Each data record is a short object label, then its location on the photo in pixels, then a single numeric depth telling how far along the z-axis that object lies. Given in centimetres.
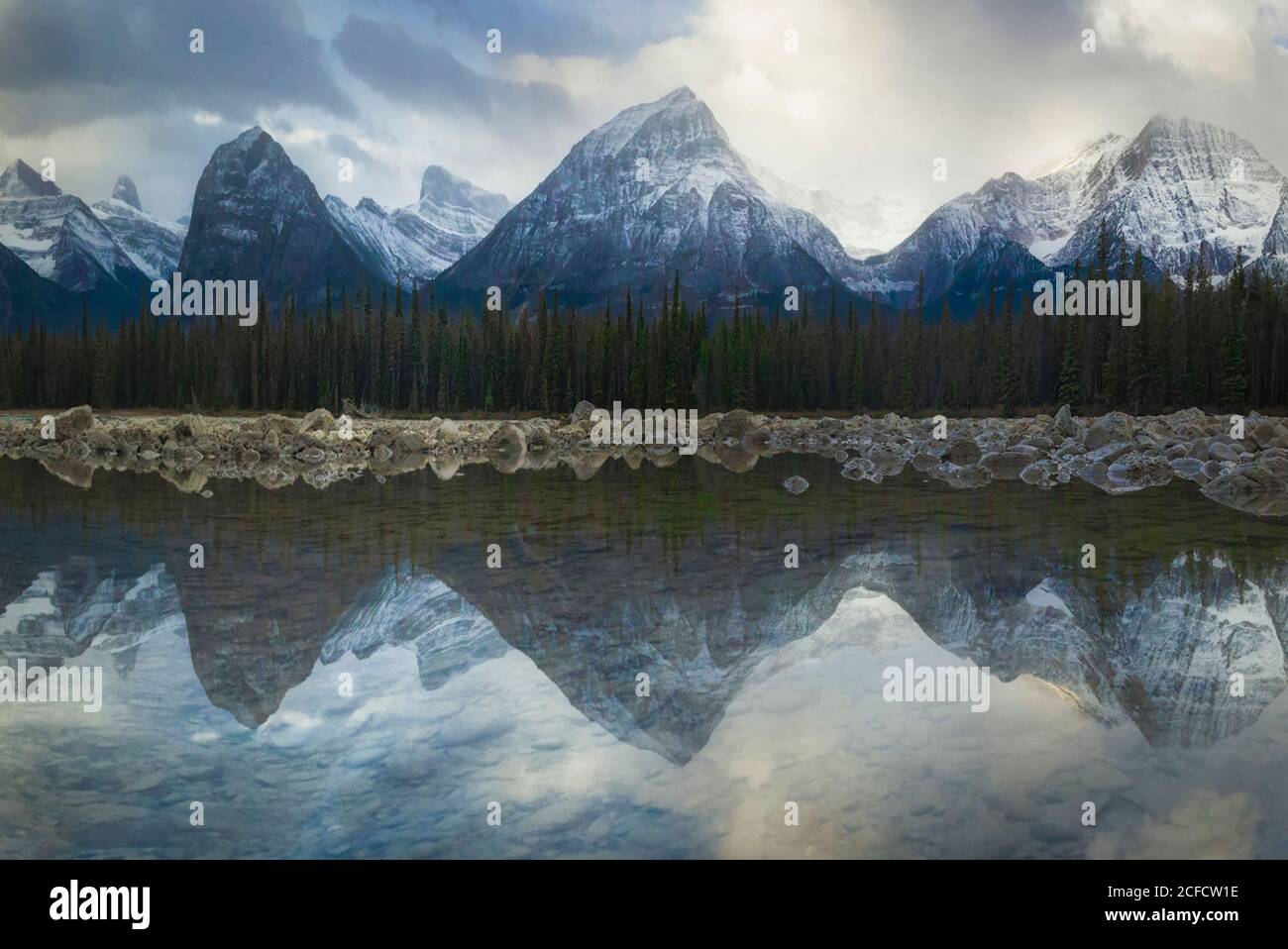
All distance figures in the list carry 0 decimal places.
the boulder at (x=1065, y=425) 3847
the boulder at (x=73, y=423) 4259
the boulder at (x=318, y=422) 4022
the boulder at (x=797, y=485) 2220
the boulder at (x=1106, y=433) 3272
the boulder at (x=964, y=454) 3229
